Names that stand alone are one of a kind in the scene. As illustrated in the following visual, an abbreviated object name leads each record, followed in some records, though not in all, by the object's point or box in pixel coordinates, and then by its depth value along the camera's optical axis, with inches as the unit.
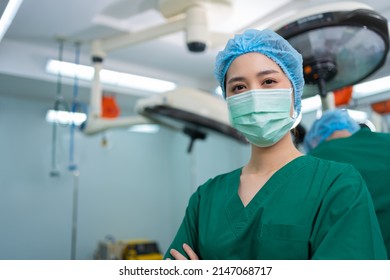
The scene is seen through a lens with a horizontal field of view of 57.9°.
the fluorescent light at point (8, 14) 39.3
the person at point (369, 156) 43.3
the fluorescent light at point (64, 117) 76.8
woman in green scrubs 28.1
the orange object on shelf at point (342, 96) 81.1
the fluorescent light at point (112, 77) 92.9
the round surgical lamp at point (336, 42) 48.2
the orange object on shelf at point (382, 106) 98.4
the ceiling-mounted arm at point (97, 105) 87.5
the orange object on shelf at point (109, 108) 104.3
